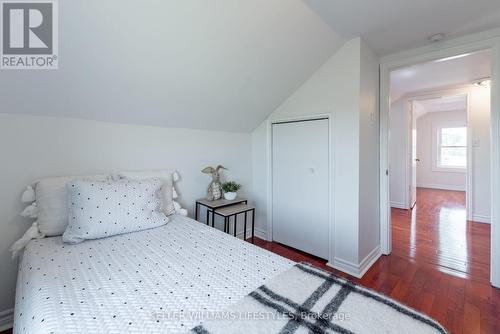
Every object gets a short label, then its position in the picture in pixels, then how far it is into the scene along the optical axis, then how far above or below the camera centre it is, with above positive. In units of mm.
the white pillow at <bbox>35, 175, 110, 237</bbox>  1405 -261
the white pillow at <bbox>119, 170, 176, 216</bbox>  1788 -132
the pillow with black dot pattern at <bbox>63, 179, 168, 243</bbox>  1313 -275
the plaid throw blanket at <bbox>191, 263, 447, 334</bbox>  702 -515
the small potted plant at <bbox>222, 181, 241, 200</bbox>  2449 -279
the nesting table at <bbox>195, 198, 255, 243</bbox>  2195 -451
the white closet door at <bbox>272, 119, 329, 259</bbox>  2373 -240
